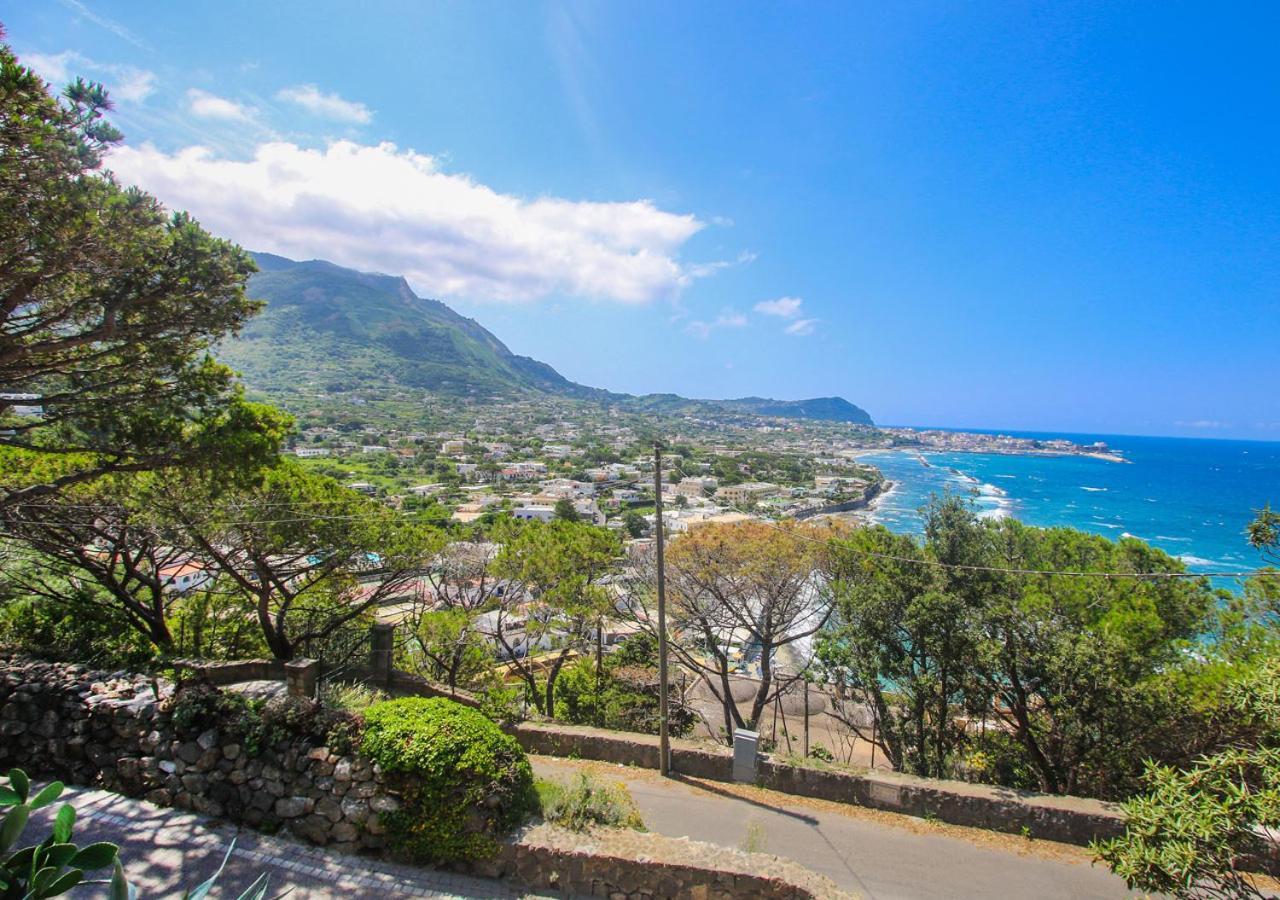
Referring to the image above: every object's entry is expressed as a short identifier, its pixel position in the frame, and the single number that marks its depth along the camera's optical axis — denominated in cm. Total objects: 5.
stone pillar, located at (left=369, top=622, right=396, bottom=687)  1051
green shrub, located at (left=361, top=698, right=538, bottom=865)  559
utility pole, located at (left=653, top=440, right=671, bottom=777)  812
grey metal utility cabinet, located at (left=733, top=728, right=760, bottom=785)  842
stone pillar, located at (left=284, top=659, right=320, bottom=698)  754
